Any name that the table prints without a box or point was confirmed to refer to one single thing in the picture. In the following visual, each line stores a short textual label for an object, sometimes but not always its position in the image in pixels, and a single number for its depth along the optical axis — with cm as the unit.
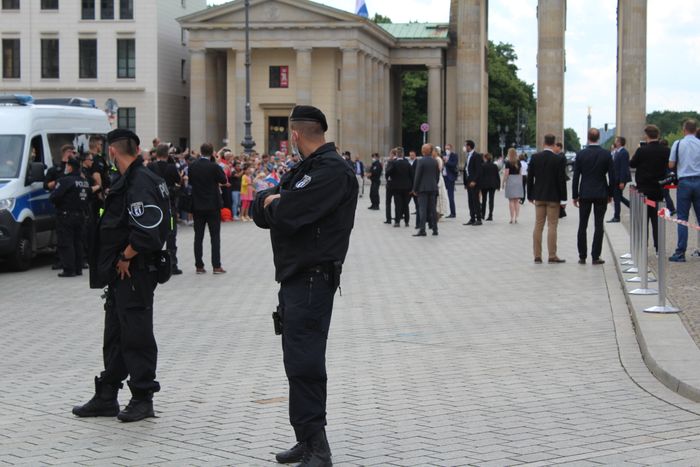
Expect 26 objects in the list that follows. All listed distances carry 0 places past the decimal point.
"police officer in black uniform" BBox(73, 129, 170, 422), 854
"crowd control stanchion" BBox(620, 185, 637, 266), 1875
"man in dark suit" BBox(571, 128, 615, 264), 1973
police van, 2069
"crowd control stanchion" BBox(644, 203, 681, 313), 1281
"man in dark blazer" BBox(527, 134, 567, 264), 2003
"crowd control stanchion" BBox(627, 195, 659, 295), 1481
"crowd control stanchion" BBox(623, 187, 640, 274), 1775
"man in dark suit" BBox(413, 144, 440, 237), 2831
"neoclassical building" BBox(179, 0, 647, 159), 7456
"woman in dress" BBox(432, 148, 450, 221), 3132
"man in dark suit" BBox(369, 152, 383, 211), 4262
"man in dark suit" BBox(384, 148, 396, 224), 3169
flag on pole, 8181
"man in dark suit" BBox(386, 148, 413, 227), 3111
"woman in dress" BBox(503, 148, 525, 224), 3272
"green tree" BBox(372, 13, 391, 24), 12450
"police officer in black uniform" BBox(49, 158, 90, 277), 1998
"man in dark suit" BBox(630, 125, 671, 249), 2012
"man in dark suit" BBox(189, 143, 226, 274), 1959
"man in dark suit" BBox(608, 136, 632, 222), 2622
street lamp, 5409
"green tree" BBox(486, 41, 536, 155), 12306
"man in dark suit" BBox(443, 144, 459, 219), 3620
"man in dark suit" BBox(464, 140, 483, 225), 3216
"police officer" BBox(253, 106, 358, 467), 705
